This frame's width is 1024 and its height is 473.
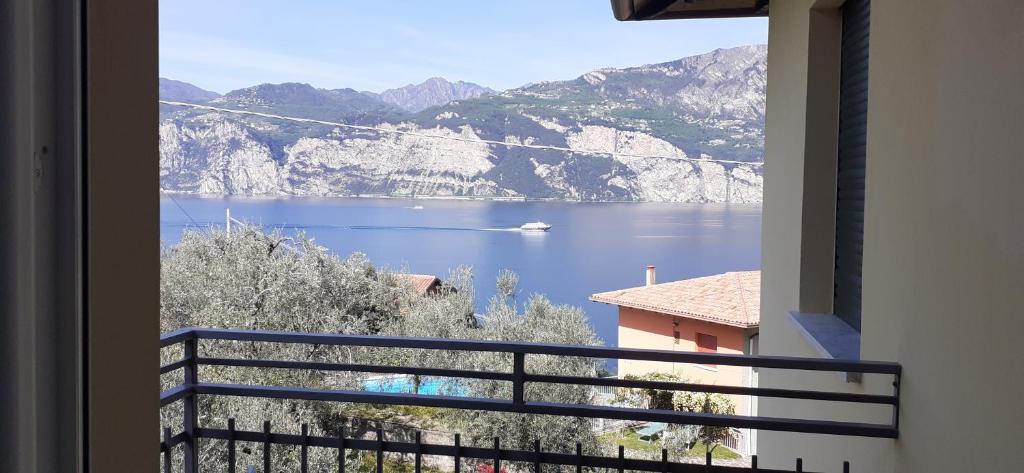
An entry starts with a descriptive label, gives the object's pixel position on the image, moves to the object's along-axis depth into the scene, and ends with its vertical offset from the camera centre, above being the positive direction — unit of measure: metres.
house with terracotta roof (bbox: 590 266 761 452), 19.02 -2.87
